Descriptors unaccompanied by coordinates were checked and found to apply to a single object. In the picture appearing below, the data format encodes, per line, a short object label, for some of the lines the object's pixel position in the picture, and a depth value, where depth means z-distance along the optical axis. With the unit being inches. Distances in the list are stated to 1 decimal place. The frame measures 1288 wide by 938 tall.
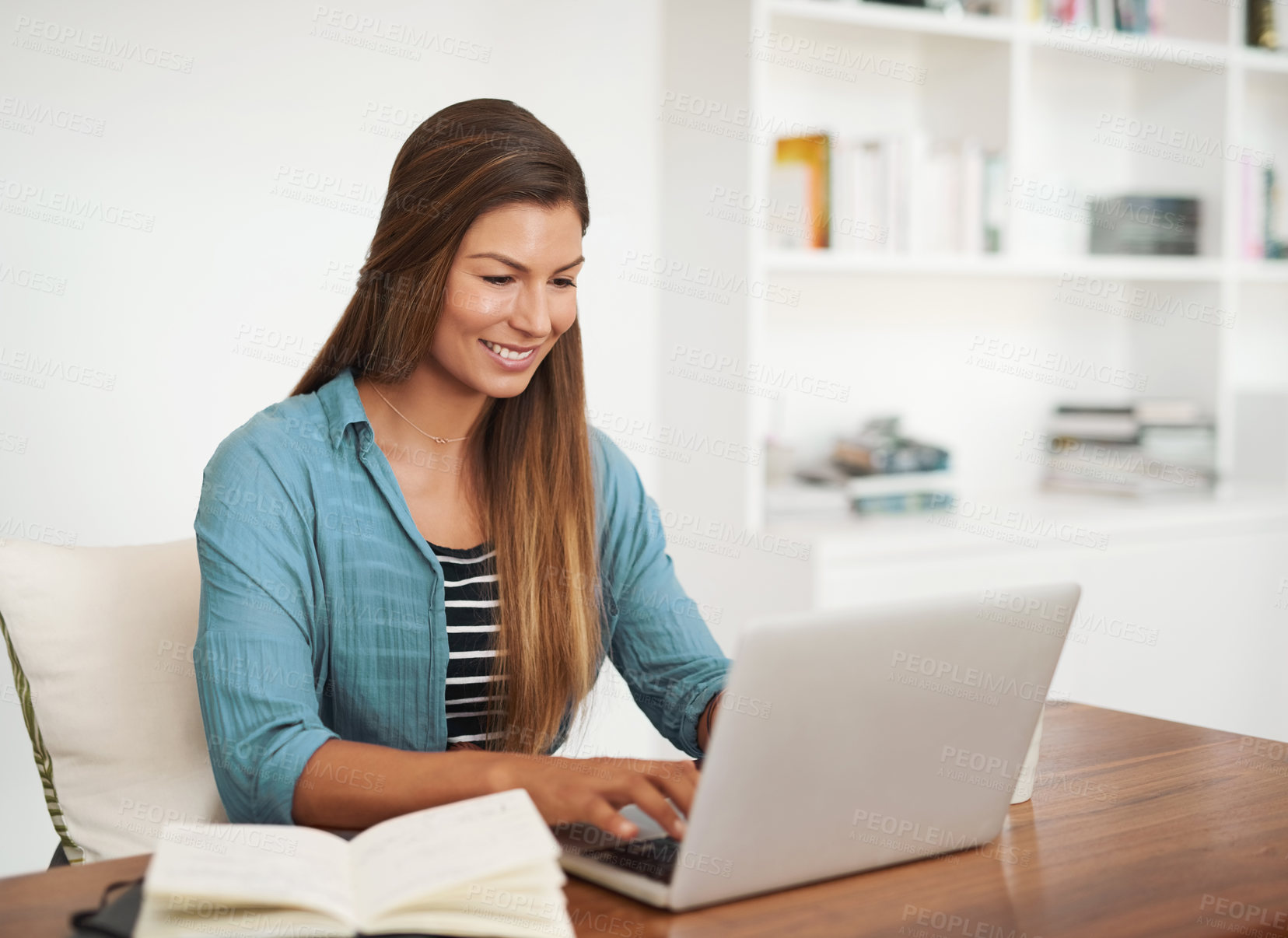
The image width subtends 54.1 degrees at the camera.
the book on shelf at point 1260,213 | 133.0
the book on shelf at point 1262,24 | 130.3
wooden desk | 35.7
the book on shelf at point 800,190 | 108.1
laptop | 35.1
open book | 31.9
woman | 53.8
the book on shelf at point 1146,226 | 128.6
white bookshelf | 115.1
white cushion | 56.9
